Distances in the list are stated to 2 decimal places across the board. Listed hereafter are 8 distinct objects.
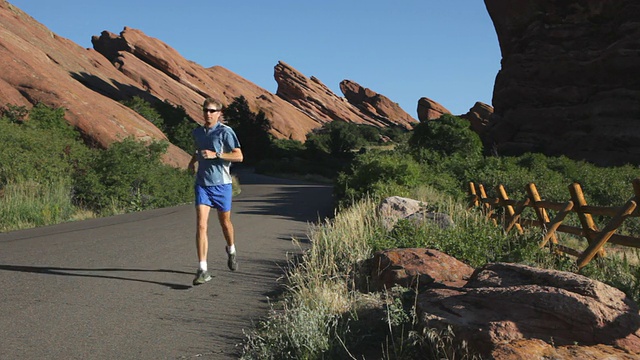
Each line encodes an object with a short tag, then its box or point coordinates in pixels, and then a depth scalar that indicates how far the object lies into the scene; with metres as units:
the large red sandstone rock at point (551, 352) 3.34
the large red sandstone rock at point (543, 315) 3.70
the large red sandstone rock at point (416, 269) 5.79
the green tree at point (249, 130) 71.31
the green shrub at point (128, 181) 18.38
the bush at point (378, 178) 19.00
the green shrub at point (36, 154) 17.28
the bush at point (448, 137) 44.41
